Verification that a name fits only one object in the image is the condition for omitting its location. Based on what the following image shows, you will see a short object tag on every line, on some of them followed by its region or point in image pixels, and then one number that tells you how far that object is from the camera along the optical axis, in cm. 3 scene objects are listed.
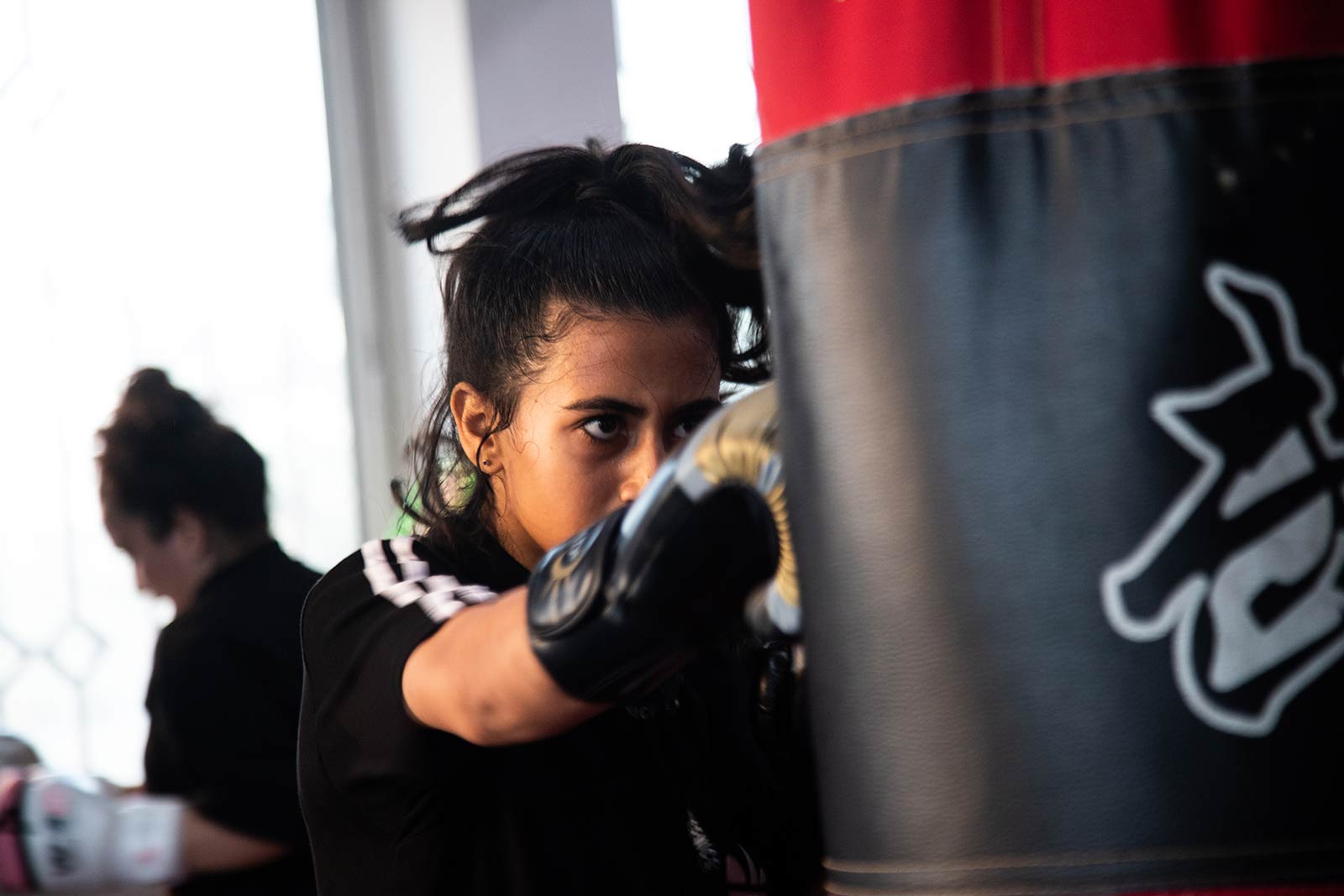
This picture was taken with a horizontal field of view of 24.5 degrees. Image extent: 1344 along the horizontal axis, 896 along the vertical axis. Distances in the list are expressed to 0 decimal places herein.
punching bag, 202
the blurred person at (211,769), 369
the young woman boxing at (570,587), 234
